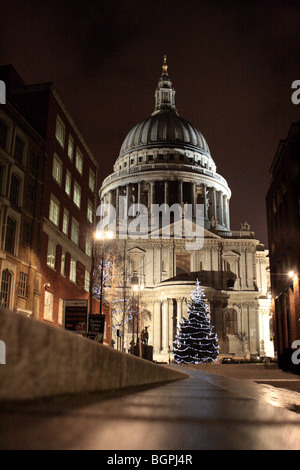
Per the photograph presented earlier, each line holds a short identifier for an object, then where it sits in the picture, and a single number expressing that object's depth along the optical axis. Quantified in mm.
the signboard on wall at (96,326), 25522
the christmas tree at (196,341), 61781
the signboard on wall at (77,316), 24594
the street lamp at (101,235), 31703
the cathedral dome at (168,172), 111500
